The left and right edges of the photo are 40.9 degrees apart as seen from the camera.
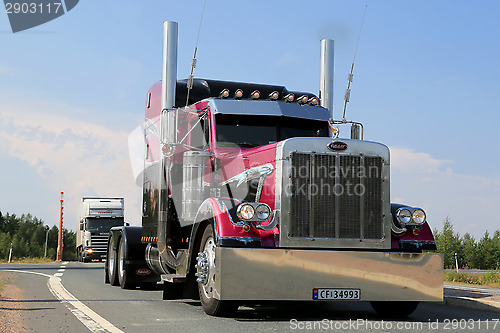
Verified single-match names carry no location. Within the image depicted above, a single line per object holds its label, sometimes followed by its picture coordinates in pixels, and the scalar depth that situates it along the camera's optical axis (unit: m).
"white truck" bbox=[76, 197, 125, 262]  43.09
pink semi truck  8.70
